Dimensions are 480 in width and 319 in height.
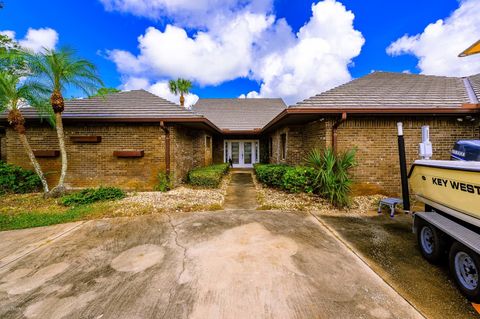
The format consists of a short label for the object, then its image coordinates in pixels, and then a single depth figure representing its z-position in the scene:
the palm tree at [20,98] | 6.29
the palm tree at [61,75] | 6.25
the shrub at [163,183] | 7.62
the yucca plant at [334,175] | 5.75
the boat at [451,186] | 2.38
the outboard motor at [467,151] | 3.97
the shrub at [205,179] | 8.25
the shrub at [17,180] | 7.24
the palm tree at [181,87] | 21.23
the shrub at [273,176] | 7.80
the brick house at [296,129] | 6.63
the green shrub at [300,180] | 6.48
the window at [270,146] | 14.02
